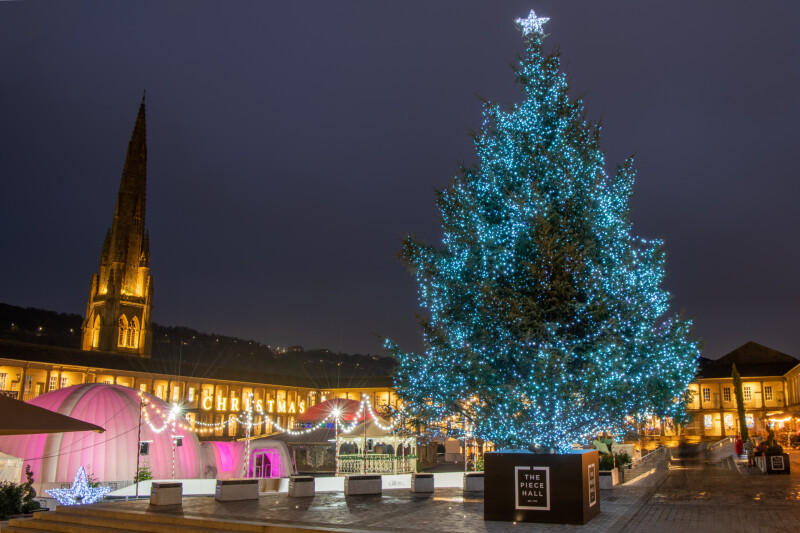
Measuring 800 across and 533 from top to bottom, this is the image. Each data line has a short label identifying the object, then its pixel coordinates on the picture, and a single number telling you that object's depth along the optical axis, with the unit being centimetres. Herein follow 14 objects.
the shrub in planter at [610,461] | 2261
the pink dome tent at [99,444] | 2634
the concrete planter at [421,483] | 1961
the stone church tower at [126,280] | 8462
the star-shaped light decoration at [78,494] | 1748
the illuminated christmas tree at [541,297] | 1416
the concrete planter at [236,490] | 1703
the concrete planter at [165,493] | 1554
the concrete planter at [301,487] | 1864
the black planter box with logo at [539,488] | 1277
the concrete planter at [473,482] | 2022
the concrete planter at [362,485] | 1878
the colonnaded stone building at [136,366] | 5775
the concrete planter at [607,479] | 2099
